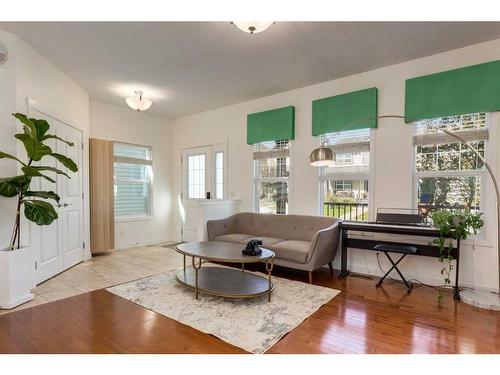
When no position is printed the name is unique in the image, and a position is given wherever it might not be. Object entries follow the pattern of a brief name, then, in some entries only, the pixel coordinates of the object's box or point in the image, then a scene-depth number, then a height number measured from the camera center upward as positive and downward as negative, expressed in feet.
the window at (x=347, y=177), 13.24 +0.18
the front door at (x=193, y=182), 19.74 -0.20
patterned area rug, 7.43 -4.15
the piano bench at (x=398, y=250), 10.51 -2.61
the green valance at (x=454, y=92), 10.11 +3.45
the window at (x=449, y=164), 10.71 +0.70
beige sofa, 11.55 -2.78
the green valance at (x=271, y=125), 15.33 +3.16
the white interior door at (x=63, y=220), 11.90 -2.07
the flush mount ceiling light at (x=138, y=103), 14.58 +4.00
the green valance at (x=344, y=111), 12.75 +3.35
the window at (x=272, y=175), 15.98 +0.29
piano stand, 10.29 -2.56
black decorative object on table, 10.04 -2.52
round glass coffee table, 9.45 -3.77
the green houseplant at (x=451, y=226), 9.64 -1.57
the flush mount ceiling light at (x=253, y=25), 7.59 +4.25
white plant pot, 8.98 -3.27
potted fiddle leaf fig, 9.02 -1.18
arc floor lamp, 9.23 -3.96
